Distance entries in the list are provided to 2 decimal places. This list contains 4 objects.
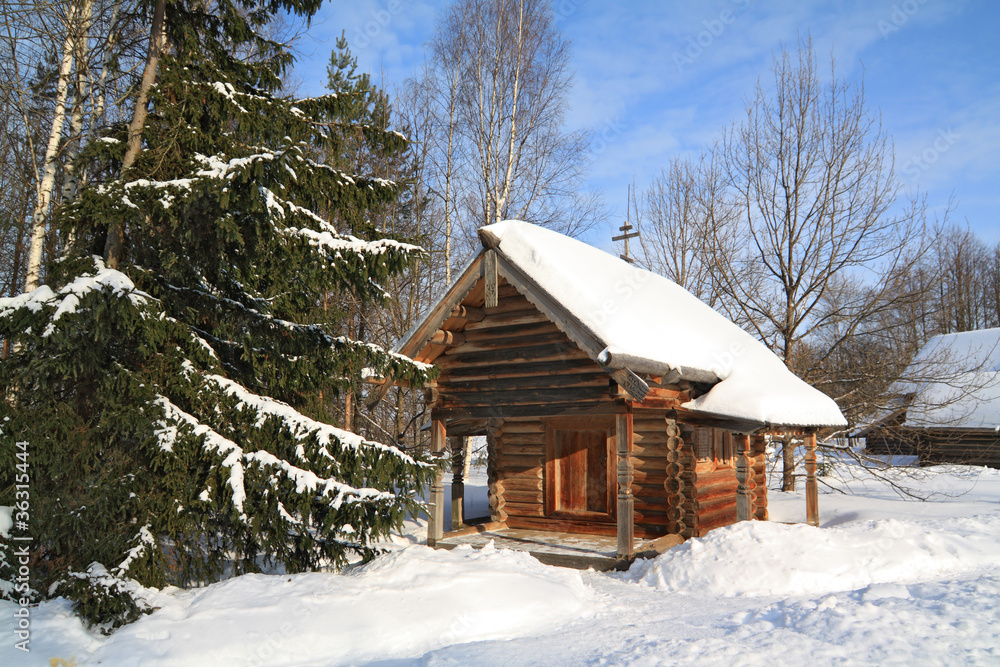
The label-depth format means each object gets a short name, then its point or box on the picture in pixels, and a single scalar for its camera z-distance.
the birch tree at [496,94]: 19.88
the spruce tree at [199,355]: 5.92
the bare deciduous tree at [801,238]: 17.72
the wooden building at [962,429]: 23.58
